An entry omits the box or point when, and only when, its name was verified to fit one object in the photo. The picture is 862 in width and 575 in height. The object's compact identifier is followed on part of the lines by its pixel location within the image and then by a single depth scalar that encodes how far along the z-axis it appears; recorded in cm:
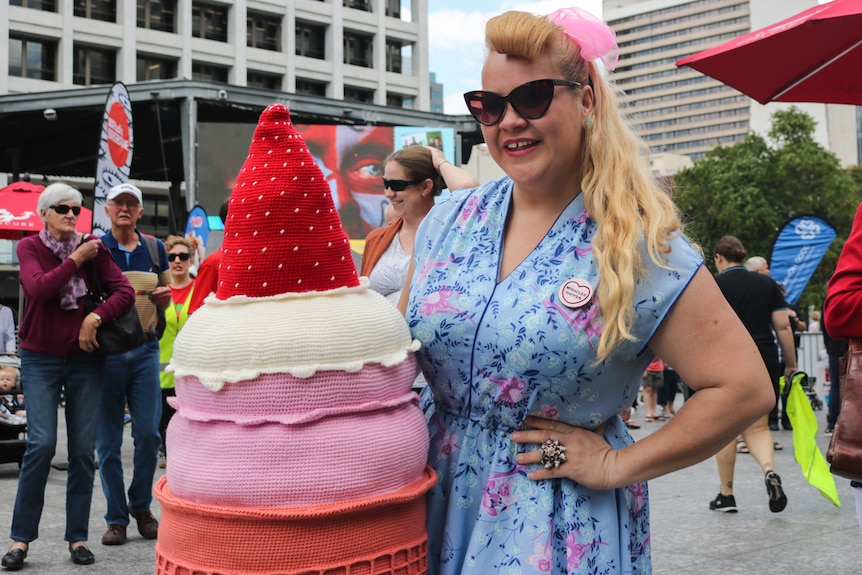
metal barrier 1641
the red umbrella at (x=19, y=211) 1306
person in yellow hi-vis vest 864
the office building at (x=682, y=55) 16500
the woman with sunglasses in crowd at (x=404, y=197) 486
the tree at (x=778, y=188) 5312
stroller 860
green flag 563
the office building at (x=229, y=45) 4803
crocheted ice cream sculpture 178
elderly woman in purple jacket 535
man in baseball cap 586
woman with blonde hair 201
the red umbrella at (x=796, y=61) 405
